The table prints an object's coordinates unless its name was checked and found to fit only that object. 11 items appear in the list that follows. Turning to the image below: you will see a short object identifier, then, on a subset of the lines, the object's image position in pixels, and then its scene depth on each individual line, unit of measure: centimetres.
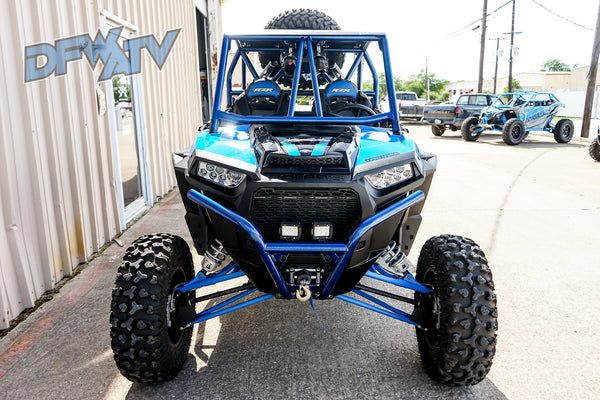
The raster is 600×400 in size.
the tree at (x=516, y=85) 7421
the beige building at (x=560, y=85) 4391
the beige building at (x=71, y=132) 342
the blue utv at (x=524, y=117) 1521
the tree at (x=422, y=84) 9669
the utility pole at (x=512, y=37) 3771
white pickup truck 2569
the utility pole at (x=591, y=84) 1647
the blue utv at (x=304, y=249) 244
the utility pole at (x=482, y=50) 2869
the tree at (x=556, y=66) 12419
